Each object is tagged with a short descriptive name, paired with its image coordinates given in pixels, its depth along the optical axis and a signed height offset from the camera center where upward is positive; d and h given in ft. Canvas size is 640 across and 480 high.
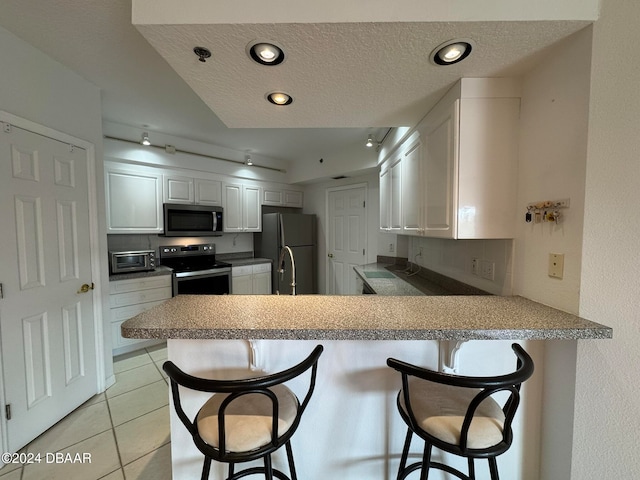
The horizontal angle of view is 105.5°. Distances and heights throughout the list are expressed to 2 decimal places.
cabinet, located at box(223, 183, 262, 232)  12.04 +1.06
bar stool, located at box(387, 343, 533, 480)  2.40 -2.15
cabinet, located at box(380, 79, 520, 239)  4.04 +1.21
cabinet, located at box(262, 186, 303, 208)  13.56 +1.81
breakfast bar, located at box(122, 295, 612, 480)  3.47 -2.09
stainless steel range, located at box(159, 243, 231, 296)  9.76 -1.73
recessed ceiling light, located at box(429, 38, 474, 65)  3.20 +2.44
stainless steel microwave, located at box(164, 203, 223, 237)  10.16 +0.35
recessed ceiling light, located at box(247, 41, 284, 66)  3.19 +2.39
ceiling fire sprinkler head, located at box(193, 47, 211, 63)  3.22 +2.37
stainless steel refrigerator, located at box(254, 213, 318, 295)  12.68 -0.83
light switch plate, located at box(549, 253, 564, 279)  3.37 -0.51
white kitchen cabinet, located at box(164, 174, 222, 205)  10.25 +1.70
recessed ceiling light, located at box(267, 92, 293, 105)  4.39 +2.41
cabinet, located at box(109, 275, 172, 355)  8.37 -2.53
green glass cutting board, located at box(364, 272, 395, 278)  8.30 -1.61
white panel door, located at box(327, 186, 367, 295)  12.40 -0.45
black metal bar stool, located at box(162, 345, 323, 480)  2.35 -2.19
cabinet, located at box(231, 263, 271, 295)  11.46 -2.52
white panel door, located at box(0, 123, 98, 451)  4.88 -1.22
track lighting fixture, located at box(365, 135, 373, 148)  9.10 +3.26
